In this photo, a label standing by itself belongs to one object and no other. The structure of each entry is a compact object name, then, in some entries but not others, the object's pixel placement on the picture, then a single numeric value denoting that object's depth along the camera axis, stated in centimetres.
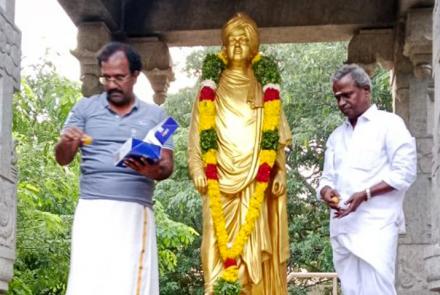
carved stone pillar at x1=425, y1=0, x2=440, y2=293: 512
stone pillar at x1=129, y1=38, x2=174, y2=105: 995
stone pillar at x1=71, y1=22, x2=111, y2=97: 935
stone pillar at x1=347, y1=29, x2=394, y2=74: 961
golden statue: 762
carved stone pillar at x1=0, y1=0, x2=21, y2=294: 530
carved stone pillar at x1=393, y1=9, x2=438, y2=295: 879
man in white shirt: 540
